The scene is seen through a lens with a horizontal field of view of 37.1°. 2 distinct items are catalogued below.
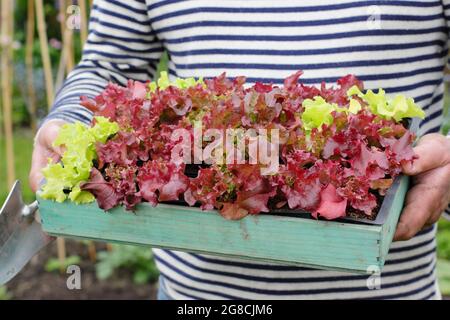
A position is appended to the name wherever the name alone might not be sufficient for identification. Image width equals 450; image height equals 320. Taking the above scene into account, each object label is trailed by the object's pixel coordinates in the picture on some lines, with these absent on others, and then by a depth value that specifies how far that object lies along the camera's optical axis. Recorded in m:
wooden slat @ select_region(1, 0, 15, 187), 3.20
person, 1.37
